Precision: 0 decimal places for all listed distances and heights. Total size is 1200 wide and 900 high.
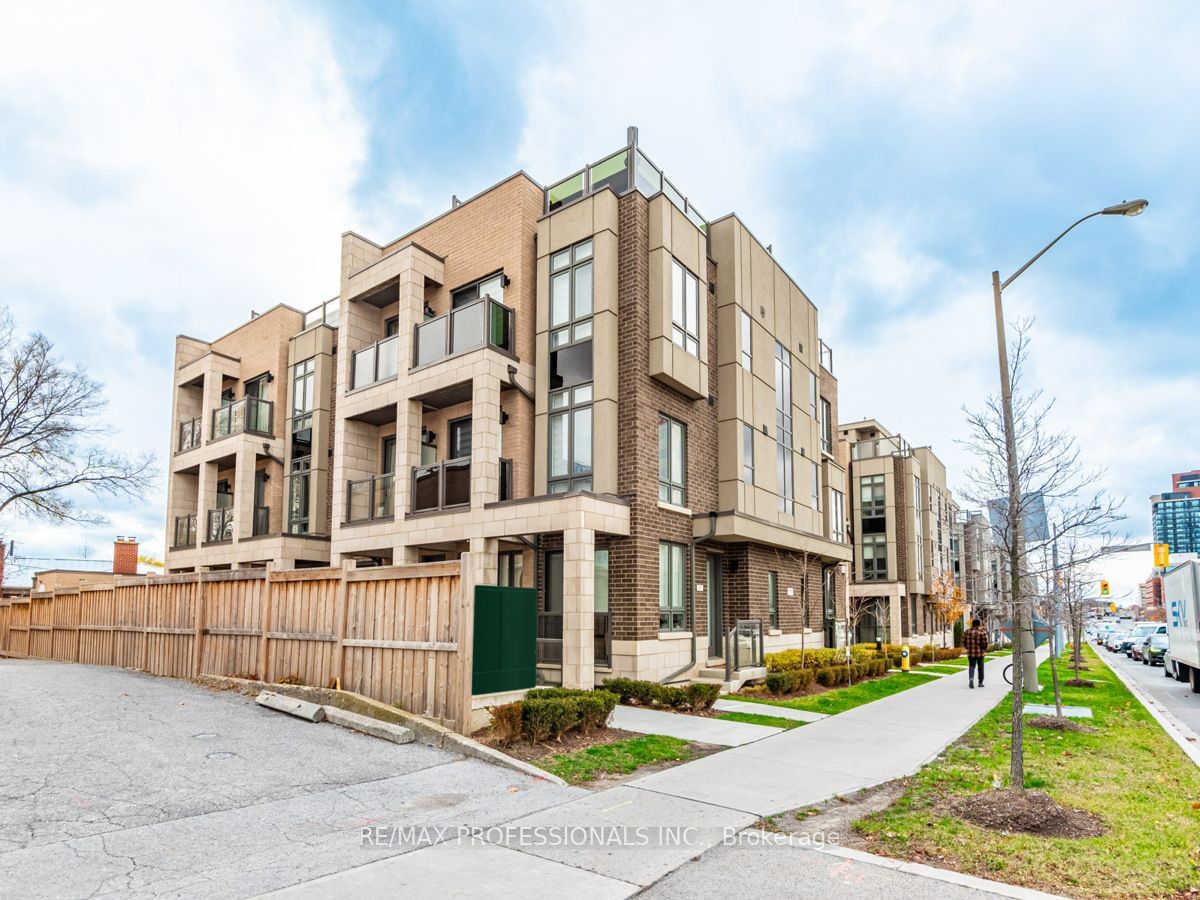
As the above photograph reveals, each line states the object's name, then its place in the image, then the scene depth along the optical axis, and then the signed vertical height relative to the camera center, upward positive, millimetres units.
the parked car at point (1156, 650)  32594 -3697
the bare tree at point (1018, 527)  8016 +357
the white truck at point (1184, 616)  19688 -1485
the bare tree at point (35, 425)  31562 +5385
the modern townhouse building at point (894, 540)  40969 +1038
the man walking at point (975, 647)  20047 -2207
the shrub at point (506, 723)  9531 -1978
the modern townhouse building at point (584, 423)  16172 +3153
